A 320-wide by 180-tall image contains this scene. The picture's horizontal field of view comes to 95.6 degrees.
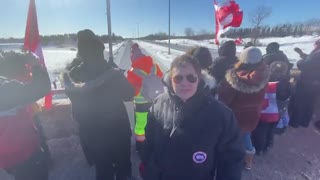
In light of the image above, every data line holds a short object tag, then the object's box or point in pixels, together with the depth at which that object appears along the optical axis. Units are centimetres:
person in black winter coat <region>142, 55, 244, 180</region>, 103
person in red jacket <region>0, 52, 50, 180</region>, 116
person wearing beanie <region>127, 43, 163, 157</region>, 180
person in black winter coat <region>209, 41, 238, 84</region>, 208
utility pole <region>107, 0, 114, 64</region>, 224
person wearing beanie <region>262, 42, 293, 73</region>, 261
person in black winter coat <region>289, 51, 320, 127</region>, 234
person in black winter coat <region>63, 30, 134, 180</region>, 135
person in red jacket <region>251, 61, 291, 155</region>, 199
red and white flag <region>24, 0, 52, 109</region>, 190
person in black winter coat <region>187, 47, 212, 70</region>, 174
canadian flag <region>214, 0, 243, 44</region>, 293
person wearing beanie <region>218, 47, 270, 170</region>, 160
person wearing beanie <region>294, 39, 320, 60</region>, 239
